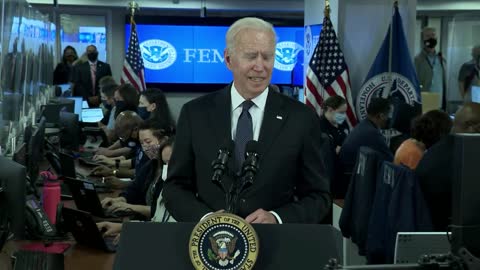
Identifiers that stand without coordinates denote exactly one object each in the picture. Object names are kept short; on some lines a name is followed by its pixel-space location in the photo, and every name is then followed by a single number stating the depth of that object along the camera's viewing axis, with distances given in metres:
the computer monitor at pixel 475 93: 8.25
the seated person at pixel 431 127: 4.76
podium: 1.74
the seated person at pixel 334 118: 7.68
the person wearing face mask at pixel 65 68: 14.26
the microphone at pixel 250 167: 1.80
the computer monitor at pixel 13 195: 2.64
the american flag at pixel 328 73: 8.39
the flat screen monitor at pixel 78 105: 9.10
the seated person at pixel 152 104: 7.45
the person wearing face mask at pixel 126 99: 7.94
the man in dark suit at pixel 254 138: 2.28
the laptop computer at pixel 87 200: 4.25
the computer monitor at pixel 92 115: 9.16
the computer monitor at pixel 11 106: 4.93
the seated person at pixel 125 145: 6.38
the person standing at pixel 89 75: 13.98
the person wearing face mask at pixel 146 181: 4.42
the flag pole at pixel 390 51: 8.33
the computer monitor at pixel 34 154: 4.56
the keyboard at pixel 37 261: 2.52
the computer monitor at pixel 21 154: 4.13
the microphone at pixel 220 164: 1.79
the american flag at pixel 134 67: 11.40
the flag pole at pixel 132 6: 12.30
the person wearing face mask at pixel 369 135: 6.50
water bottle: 3.98
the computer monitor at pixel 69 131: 7.02
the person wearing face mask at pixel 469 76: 8.78
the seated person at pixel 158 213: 3.62
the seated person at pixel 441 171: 4.16
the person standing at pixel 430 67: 11.37
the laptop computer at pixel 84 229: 3.52
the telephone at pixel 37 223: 3.69
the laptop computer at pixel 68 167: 5.24
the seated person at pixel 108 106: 8.38
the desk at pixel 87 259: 3.30
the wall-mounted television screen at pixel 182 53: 15.15
